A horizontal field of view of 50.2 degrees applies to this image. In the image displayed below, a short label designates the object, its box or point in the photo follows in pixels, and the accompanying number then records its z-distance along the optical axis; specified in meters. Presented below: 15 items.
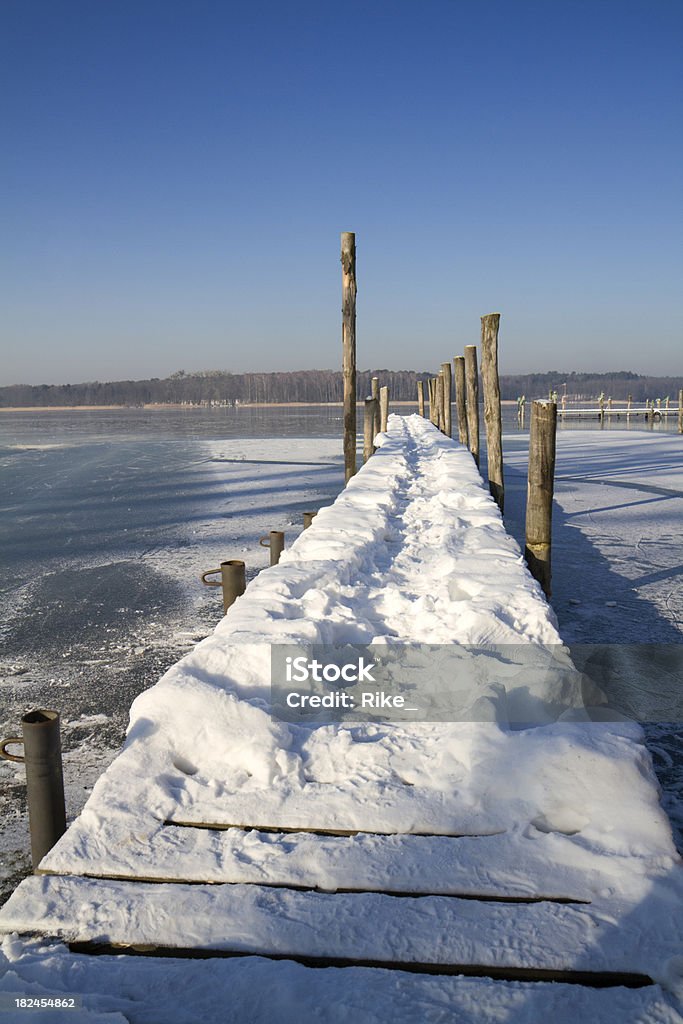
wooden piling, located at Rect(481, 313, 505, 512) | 11.37
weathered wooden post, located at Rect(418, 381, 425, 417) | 41.99
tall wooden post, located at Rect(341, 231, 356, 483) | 12.83
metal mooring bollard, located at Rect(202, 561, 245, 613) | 5.57
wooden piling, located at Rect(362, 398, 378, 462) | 16.78
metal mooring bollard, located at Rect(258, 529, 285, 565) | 6.87
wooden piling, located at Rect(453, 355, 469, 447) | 18.62
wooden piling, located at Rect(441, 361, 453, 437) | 24.80
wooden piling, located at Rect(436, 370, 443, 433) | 27.50
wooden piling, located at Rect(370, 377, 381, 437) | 28.11
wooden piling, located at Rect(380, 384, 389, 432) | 26.11
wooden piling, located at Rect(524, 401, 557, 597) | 6.57
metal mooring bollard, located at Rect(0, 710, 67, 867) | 2.57
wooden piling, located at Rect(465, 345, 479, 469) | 15.81
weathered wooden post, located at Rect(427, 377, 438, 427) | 32.75
